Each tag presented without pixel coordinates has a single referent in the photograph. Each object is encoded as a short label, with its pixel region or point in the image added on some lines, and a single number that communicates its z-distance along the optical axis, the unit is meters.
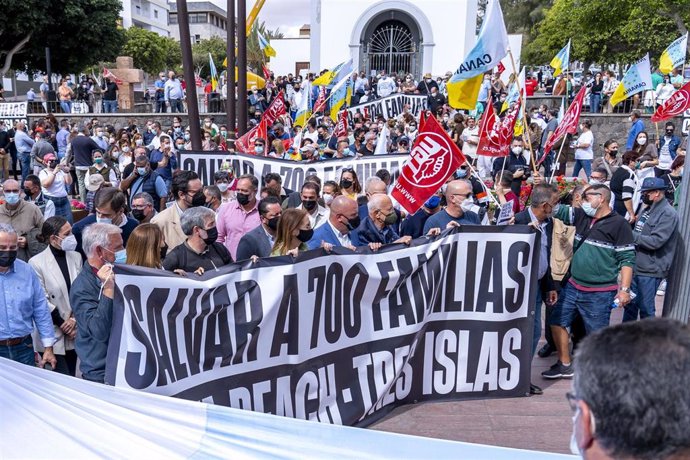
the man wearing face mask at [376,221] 5.78
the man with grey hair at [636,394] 1.52
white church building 35.06
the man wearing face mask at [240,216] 6.66
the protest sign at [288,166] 8.59
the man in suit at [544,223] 5.88
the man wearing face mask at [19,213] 6.66
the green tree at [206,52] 68.57
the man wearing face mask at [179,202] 6.33
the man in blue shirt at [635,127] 15.77
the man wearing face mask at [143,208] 6.36
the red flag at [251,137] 11.31
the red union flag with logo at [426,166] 5.98
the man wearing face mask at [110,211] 5.97
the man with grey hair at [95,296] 3.97
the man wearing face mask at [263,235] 5.42
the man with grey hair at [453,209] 5.74
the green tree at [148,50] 62.62
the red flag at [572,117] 8.95
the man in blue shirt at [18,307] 4.32
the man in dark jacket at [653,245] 6.11
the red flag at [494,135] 9.57
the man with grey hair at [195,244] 4.80
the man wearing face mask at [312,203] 6.77
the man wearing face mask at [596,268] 5.66
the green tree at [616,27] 30.64
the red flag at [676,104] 11.41
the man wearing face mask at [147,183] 9.19
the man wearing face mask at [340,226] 5.75
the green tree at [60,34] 33.66
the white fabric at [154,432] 3.05
